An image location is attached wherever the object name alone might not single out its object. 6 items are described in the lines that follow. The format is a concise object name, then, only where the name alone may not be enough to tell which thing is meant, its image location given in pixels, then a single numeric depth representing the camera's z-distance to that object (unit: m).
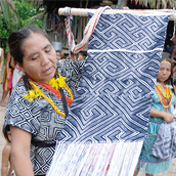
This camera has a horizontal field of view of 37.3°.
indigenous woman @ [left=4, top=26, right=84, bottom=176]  1.25
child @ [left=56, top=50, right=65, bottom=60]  5.48
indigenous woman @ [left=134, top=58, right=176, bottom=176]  2.83
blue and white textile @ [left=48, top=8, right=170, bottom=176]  1.45
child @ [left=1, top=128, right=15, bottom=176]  2.79
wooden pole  1.75
